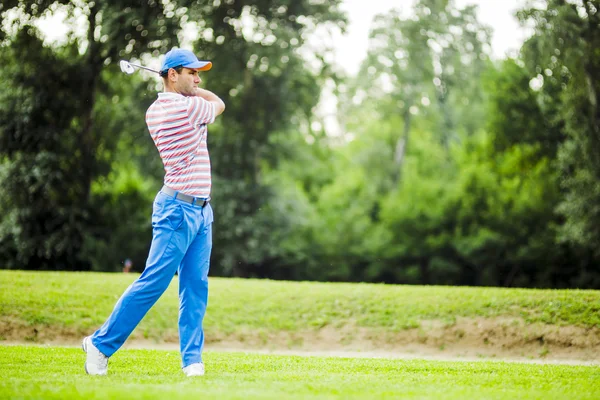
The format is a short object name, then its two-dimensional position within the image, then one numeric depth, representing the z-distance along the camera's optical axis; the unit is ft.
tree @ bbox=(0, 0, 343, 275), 75.31
